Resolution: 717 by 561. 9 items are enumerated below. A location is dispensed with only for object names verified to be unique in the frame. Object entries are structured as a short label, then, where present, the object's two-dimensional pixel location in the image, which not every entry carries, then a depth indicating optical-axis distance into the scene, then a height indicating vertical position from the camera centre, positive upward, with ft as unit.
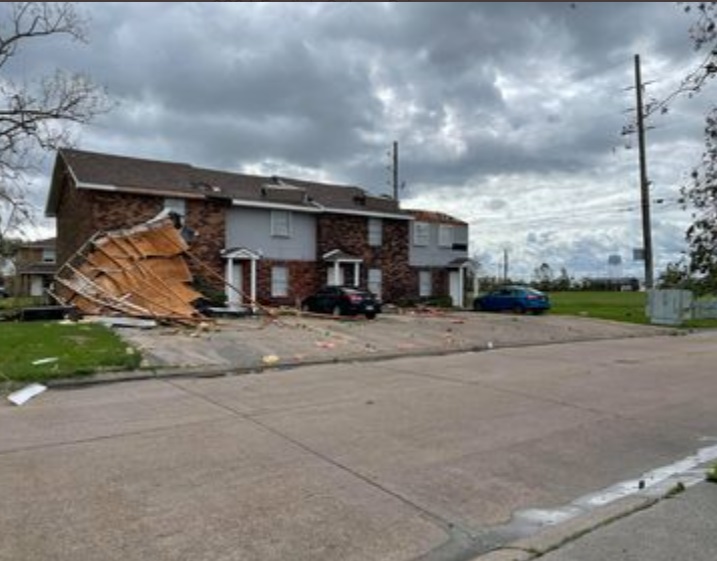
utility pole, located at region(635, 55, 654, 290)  124.77 +14.46
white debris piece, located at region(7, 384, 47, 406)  37.78 -4.61
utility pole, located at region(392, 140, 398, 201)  180.14 +31.35
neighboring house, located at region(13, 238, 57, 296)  200.75 +10.64
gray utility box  112.27 -1.17
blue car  133.28 +0.19
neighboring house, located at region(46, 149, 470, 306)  107.34 +12.88
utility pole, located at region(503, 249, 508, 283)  324.39 +14.35
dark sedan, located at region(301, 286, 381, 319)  106.73 +0.08
